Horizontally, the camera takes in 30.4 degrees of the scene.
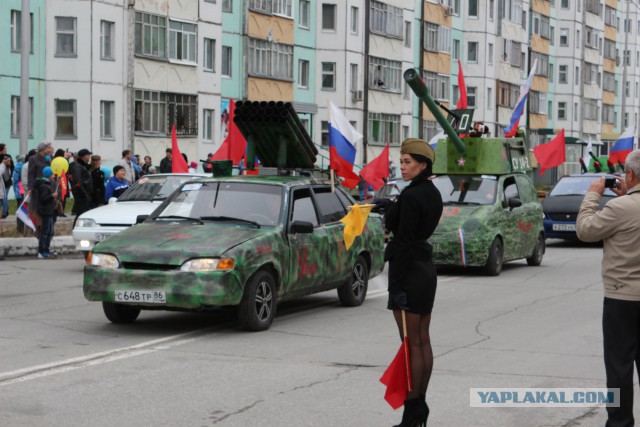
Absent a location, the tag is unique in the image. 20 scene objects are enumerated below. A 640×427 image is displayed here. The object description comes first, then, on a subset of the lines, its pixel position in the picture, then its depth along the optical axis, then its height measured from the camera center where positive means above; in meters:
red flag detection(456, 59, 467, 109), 23.90 +1.12
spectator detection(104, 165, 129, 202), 22.23 -0.81
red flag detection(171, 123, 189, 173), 20.58 -0.33
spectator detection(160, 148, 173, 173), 28.52 -0.53
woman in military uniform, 7.38 -0.70
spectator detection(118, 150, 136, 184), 26.44 -0.55
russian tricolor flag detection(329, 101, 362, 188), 14.69 +0.01
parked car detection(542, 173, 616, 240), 27.81 -1.37
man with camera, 6.80 -0.69
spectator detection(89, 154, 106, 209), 22.92 -0.78
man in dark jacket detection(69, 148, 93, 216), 22.17 -0.82
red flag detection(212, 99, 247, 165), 19.03 +0.00
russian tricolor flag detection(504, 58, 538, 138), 23.90 +0.77
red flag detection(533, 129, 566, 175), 27.27 -0.07
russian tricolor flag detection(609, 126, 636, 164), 36.62 +0.19
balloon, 21.12 -0.45
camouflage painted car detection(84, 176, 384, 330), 11.28 -1.10
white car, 18.28 -1.07
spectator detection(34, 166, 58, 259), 20.39 -1.09
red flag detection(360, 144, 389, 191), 22.94 -0.45
